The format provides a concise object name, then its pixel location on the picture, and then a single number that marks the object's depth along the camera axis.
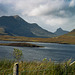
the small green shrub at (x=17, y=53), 18.20
